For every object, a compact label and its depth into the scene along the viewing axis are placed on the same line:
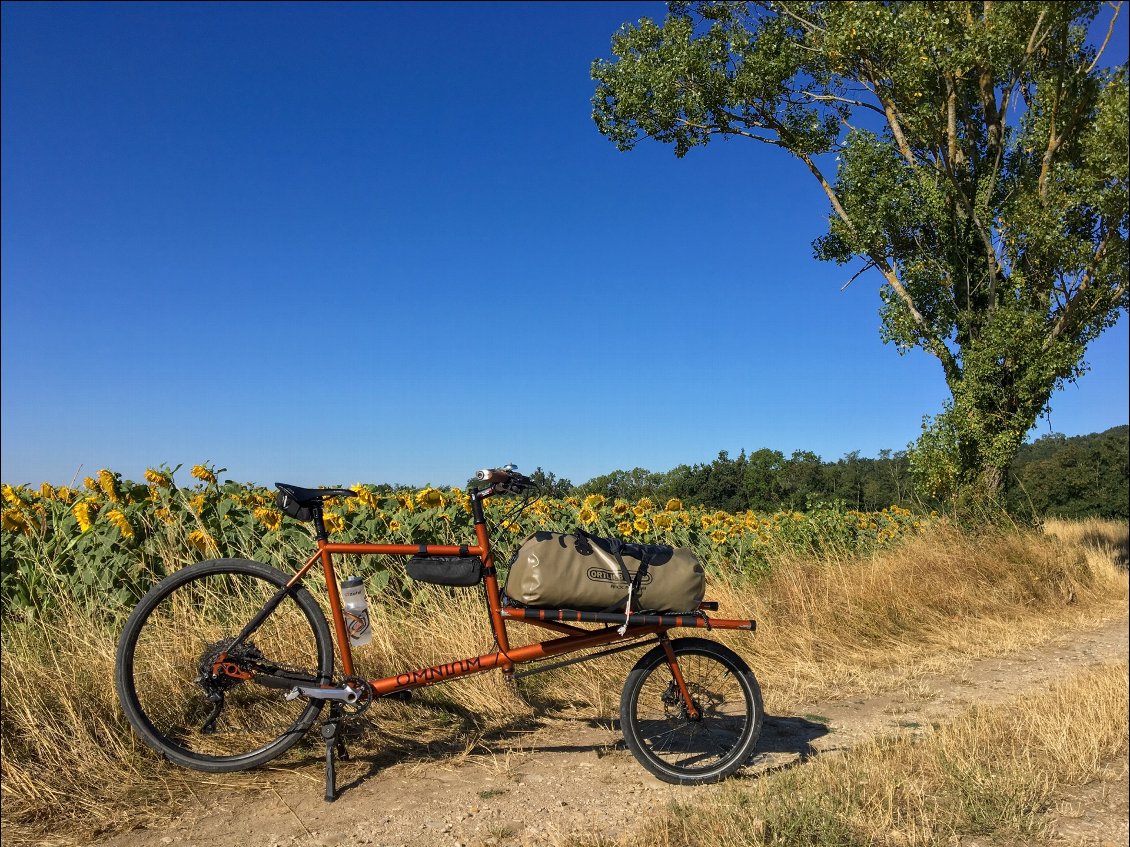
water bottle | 3.37
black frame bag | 3.30
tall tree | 12.05
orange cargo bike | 3.25
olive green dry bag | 3.21
